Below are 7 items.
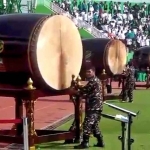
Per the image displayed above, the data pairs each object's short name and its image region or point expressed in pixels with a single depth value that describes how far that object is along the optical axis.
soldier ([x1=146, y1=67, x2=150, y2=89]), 30.22
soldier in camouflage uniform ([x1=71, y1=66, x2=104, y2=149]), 10.99
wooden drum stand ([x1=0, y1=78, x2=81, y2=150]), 9.76
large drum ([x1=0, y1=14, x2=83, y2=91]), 9.94
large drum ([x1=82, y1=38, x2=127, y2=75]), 21.39
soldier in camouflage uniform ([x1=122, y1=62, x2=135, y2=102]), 22.03
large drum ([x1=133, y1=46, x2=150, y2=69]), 31.67
